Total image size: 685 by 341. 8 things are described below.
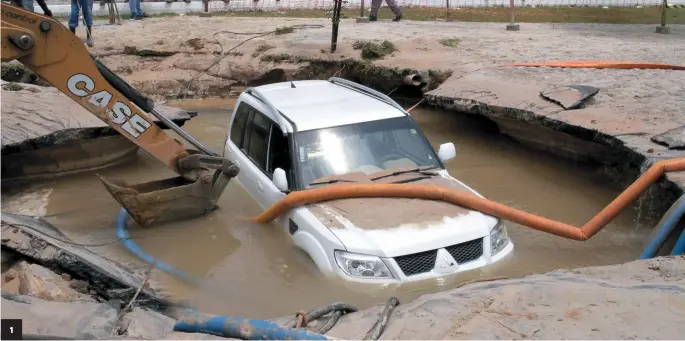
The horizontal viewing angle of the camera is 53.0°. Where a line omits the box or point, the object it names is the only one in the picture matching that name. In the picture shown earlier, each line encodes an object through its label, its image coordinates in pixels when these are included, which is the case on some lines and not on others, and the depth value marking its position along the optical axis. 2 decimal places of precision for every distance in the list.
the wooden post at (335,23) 15.12
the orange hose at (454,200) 6.67
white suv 6.05
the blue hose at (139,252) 7.13
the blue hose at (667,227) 6.54
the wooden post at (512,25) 18.12
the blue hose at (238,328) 4.10
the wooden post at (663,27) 17.41
